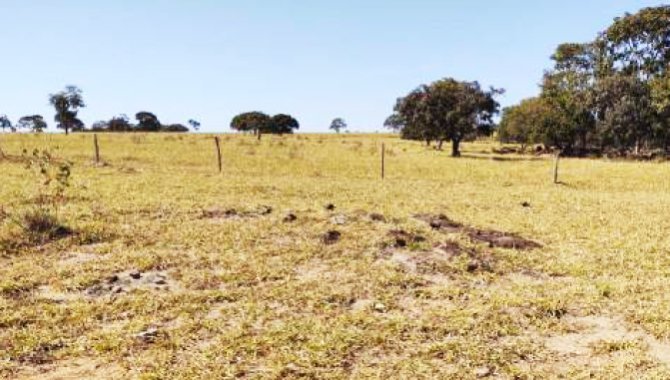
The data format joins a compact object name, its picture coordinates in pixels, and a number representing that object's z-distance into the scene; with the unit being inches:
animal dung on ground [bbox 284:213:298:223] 548.0
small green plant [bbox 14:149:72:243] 454.6
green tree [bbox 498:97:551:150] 2249.0
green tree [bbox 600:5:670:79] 2160.4
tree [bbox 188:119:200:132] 7272.6
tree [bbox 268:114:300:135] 4338.1
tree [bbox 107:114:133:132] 5216.0
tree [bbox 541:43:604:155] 2228.1
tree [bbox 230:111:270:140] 4084.2
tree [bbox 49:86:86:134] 4271.7
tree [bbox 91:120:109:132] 5639.8
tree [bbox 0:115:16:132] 4836.6
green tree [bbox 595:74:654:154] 2063.2
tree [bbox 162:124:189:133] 5928.2
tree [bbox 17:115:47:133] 5331.7
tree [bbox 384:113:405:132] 5027.1
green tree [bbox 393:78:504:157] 1964.8
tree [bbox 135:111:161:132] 5669.3
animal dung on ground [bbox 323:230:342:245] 462.9
